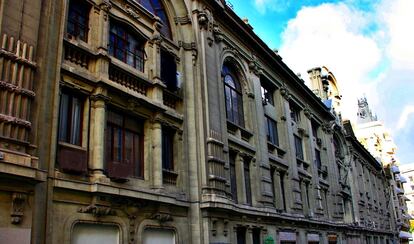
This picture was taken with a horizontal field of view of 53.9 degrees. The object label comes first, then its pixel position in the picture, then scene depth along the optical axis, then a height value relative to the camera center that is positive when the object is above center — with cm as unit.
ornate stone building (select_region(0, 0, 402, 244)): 1002 +398
